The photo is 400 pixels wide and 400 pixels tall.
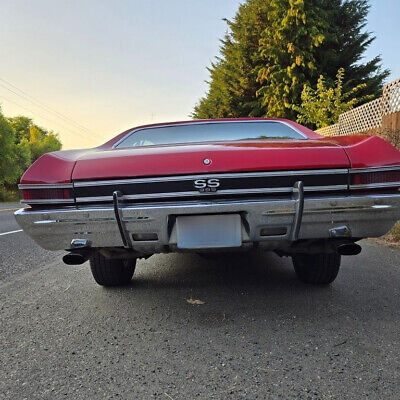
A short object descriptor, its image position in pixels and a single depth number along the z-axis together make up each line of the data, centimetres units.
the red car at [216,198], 210
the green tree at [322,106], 1291
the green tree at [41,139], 5511
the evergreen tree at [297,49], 1667
